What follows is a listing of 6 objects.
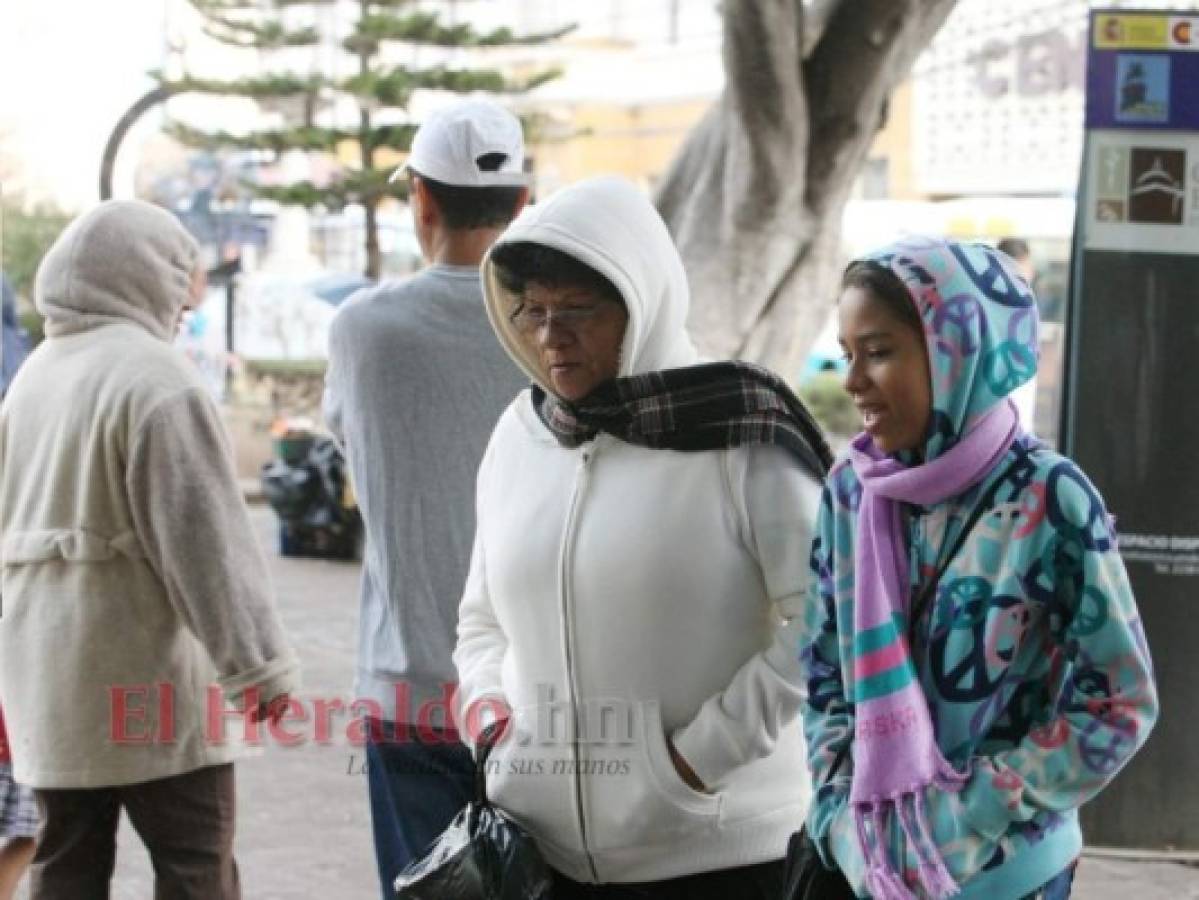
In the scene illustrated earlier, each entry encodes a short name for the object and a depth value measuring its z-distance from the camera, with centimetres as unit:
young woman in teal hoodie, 276
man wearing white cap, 416
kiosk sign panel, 641
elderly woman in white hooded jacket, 328
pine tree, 2097
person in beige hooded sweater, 444
